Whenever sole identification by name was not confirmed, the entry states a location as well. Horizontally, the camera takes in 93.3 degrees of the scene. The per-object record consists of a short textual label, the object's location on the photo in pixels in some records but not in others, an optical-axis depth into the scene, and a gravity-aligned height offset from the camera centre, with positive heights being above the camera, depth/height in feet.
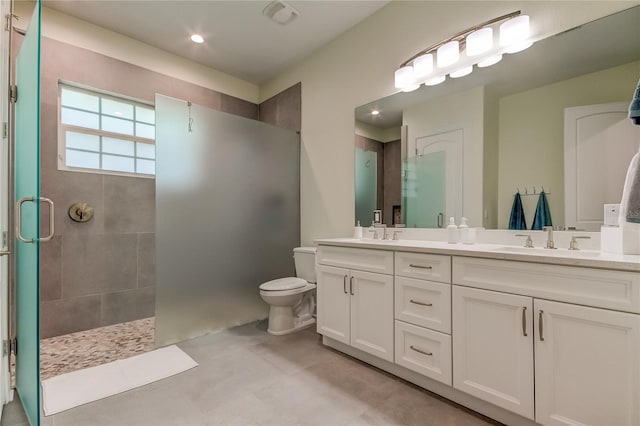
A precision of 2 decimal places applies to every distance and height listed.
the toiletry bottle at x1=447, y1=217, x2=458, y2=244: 6.38 -0.44
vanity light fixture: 5.73 +3.39
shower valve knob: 8.45 +0.03
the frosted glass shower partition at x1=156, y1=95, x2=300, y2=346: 7.58 -0.08
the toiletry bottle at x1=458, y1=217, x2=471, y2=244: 6.24 -0.44
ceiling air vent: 7.85 +5.40
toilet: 8.30 -2.36
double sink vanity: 3.65 -1.72
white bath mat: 5.36 -3.31
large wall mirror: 4.95 +1.55
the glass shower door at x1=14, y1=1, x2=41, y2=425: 4.06 -0.05
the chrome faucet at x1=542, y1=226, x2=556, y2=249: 5.28 -0.45
